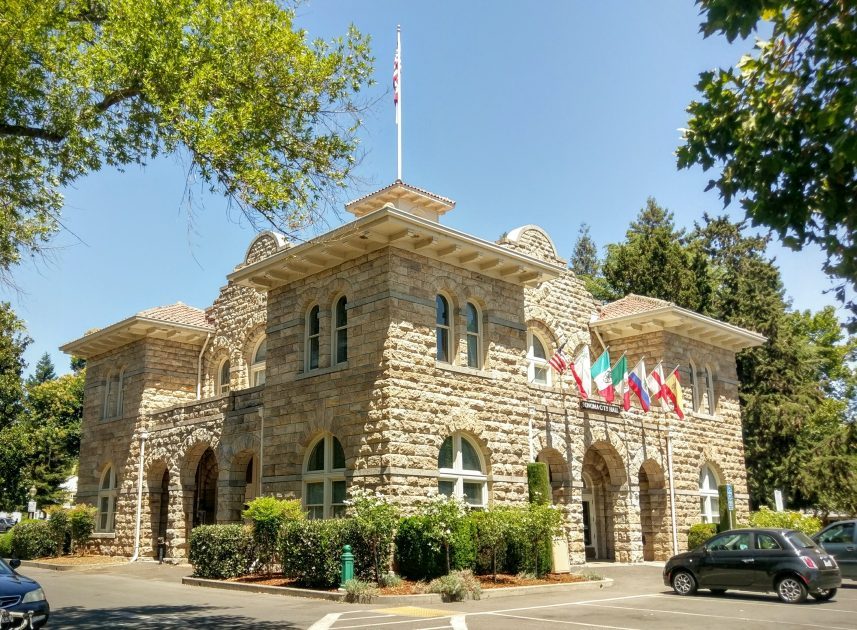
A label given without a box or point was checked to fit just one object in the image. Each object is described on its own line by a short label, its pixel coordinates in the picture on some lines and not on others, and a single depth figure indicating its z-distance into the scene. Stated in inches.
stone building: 734.5
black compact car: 589.9
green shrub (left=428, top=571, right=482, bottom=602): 588.7
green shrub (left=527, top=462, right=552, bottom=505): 778.2
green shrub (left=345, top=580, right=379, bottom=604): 580.6
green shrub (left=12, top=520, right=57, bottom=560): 1062.4
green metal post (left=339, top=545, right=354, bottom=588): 618.8
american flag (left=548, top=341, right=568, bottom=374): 858.8
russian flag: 901.2
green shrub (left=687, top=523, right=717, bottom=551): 968.3
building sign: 913.5
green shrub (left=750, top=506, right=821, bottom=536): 987.6
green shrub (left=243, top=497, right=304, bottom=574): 712.4
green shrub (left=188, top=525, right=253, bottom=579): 738.2
